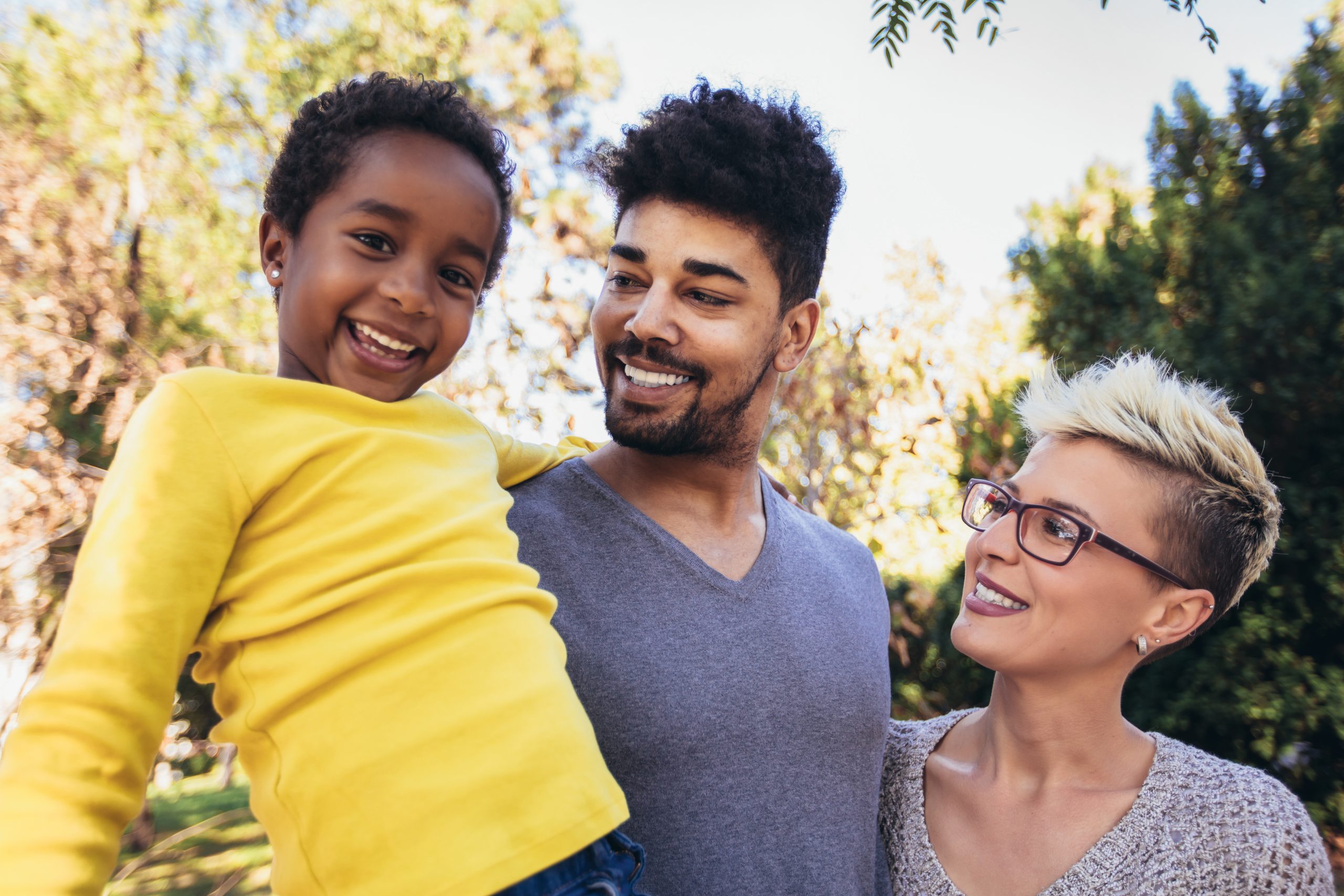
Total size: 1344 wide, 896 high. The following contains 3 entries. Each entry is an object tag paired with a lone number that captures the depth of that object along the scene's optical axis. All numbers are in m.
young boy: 0.56
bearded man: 0.71
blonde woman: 0.77
